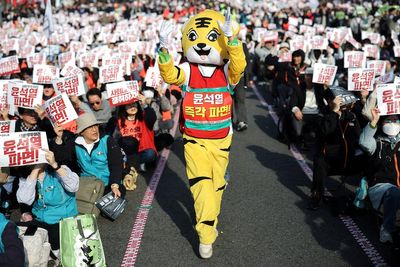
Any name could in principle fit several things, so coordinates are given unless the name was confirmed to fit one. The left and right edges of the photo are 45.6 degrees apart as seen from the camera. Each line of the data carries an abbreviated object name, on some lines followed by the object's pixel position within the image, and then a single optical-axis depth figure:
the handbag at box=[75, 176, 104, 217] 5.38
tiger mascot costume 4.66
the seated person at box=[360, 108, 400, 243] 4.47
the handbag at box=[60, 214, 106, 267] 4.05
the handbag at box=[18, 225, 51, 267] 4.03
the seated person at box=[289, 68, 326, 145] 7.92
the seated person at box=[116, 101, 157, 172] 6.95
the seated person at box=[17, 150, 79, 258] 4.41
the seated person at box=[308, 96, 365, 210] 5.55
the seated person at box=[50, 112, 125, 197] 5.59
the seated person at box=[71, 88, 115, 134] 7.27
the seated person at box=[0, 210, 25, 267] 3.43
